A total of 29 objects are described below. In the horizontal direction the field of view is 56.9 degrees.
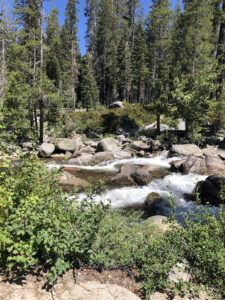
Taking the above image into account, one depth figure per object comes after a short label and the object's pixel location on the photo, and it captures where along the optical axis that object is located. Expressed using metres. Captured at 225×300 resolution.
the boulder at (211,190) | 7.74
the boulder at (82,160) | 13.78
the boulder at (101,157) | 14.19
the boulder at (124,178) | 9.91
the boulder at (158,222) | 4.64
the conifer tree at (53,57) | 37.06
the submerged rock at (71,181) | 9.27
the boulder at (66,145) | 16.34
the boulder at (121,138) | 20.86
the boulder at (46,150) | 15.51
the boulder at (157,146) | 17.06
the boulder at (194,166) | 10.94
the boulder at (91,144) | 19.26
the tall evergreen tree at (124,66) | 33.62
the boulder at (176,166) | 11.75
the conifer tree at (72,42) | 27.81
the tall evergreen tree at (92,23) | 40.39
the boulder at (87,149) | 17.33
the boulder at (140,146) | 17.30
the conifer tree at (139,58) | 35.31
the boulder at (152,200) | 7.92
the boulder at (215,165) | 10.69
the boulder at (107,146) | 16.62
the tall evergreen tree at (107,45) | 38.81
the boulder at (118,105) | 27.82
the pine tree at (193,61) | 15.02
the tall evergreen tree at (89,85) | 32.06
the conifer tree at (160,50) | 17.71
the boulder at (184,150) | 14.28
